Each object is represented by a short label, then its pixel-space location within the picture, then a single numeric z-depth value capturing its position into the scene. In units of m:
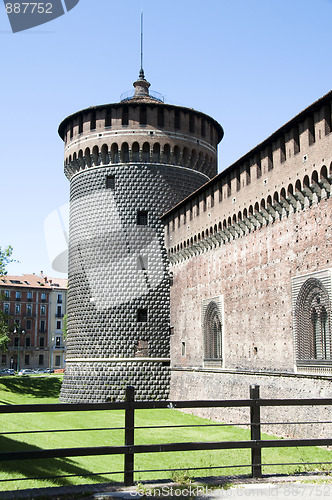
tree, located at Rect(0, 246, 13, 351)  35.50
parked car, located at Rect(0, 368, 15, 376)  52.61
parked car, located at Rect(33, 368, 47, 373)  59.83
